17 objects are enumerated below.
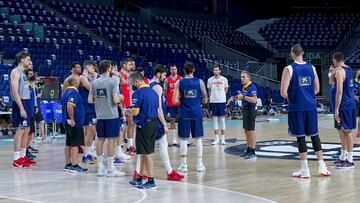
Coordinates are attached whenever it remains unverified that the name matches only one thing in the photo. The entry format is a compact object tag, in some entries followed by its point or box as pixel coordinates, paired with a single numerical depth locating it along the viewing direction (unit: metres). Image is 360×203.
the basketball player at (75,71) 9.93
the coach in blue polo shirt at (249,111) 11.38
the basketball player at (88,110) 10.44
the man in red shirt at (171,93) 12.79
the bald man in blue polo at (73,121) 9.61
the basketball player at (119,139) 10.54
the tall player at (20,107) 10.17
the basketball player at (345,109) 9.55
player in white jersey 13.85
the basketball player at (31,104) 10.90
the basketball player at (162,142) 8.50
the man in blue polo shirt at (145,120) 8.10
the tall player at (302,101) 8.88
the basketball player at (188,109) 9.63
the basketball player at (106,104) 9.02
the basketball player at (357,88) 13.48
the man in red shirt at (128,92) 10.87
